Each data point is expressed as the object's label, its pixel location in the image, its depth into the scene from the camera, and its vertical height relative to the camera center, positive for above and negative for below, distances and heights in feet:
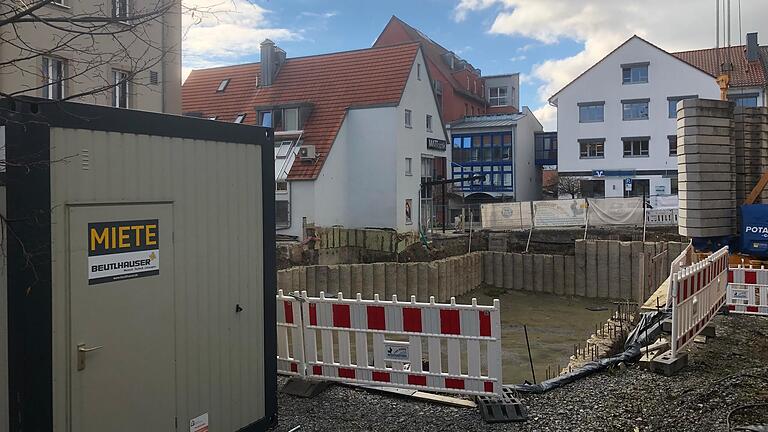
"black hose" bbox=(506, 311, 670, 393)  22.74 -6.10
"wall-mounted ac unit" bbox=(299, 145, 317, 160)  84.23 +7.98
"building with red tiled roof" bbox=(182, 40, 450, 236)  85.05 +11.85
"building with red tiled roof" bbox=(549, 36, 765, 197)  130.82 +20.20
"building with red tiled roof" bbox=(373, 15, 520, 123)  157.48 +35.33
